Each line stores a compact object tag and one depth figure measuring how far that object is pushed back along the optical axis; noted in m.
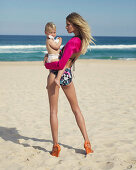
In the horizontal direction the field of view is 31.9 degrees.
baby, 3.30
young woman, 3.19
